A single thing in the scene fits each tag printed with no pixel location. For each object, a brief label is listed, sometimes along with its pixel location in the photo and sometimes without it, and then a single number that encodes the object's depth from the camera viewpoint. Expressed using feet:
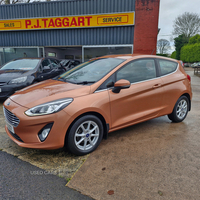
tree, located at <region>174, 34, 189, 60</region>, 128.57
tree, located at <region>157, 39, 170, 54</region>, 168.66
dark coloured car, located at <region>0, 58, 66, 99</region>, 16.21
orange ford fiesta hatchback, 7.45
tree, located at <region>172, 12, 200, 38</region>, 117.50
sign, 34.14
